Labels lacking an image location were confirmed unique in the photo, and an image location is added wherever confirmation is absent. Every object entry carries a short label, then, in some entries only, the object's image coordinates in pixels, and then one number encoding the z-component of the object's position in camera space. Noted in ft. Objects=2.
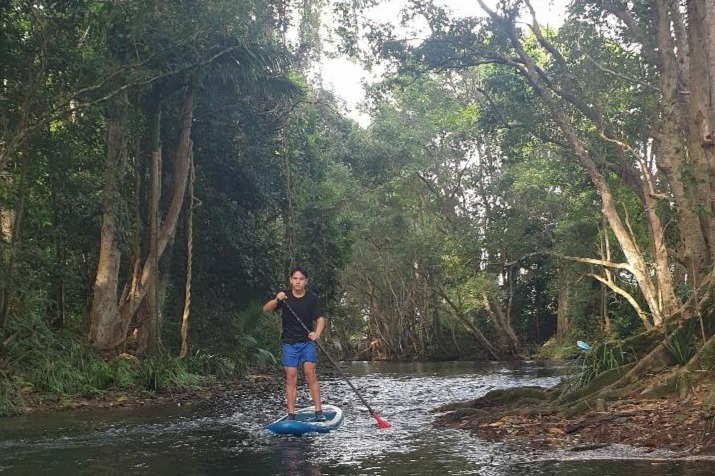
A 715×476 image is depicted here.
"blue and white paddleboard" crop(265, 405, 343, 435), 27.53
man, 30.07
